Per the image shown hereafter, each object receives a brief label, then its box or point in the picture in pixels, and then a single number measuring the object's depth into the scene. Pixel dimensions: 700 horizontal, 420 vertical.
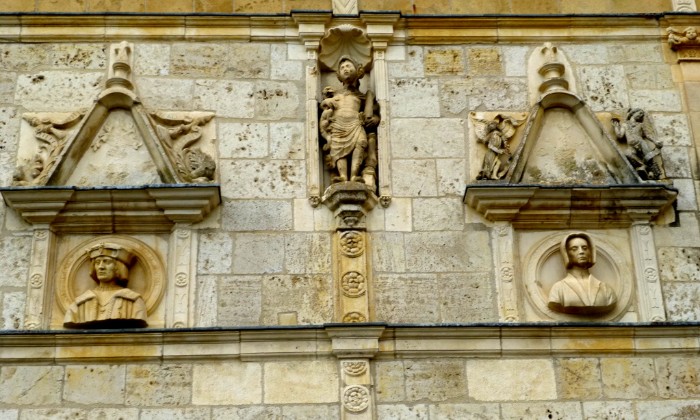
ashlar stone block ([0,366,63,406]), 17.72
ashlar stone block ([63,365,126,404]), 17.72
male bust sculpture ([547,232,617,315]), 18.58
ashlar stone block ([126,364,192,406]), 17.73
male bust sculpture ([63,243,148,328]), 18.27
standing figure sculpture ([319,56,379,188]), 19.58
